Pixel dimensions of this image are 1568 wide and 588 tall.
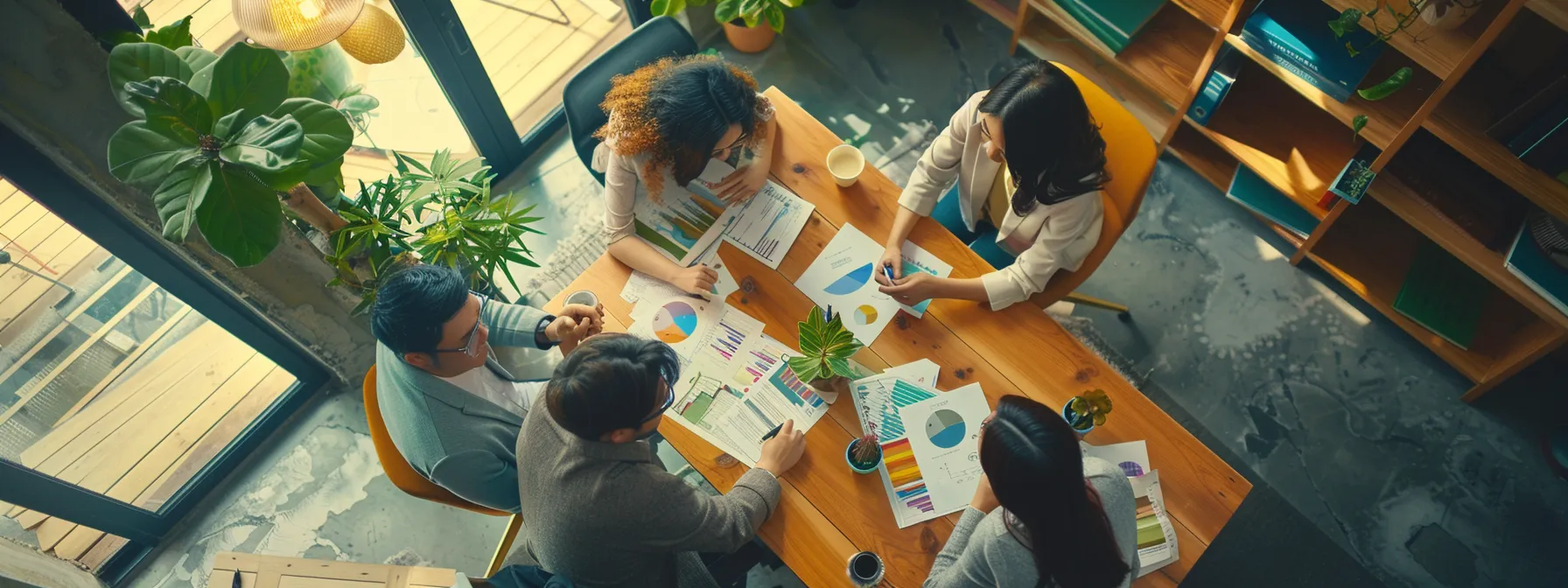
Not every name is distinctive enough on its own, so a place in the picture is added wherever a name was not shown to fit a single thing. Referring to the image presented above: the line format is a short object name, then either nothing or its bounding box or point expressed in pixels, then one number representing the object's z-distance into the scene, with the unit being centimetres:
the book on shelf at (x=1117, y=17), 288
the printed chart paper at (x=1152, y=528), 176
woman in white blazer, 181
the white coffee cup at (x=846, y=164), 216
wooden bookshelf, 213
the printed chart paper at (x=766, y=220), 214
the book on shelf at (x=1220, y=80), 272
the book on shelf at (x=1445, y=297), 267
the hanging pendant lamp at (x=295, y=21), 178
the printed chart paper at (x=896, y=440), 184
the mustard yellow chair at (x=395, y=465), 191
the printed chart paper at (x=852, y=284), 204
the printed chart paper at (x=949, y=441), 185
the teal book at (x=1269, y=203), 290
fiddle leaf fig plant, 155
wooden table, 182
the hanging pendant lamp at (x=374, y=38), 209
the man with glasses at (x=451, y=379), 176
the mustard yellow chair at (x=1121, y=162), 205
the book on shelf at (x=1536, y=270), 228
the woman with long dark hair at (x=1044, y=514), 149
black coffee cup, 176
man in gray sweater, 163
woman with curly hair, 198
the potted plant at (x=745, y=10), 288
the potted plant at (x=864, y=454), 183
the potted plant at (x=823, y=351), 186
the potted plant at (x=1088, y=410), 175
